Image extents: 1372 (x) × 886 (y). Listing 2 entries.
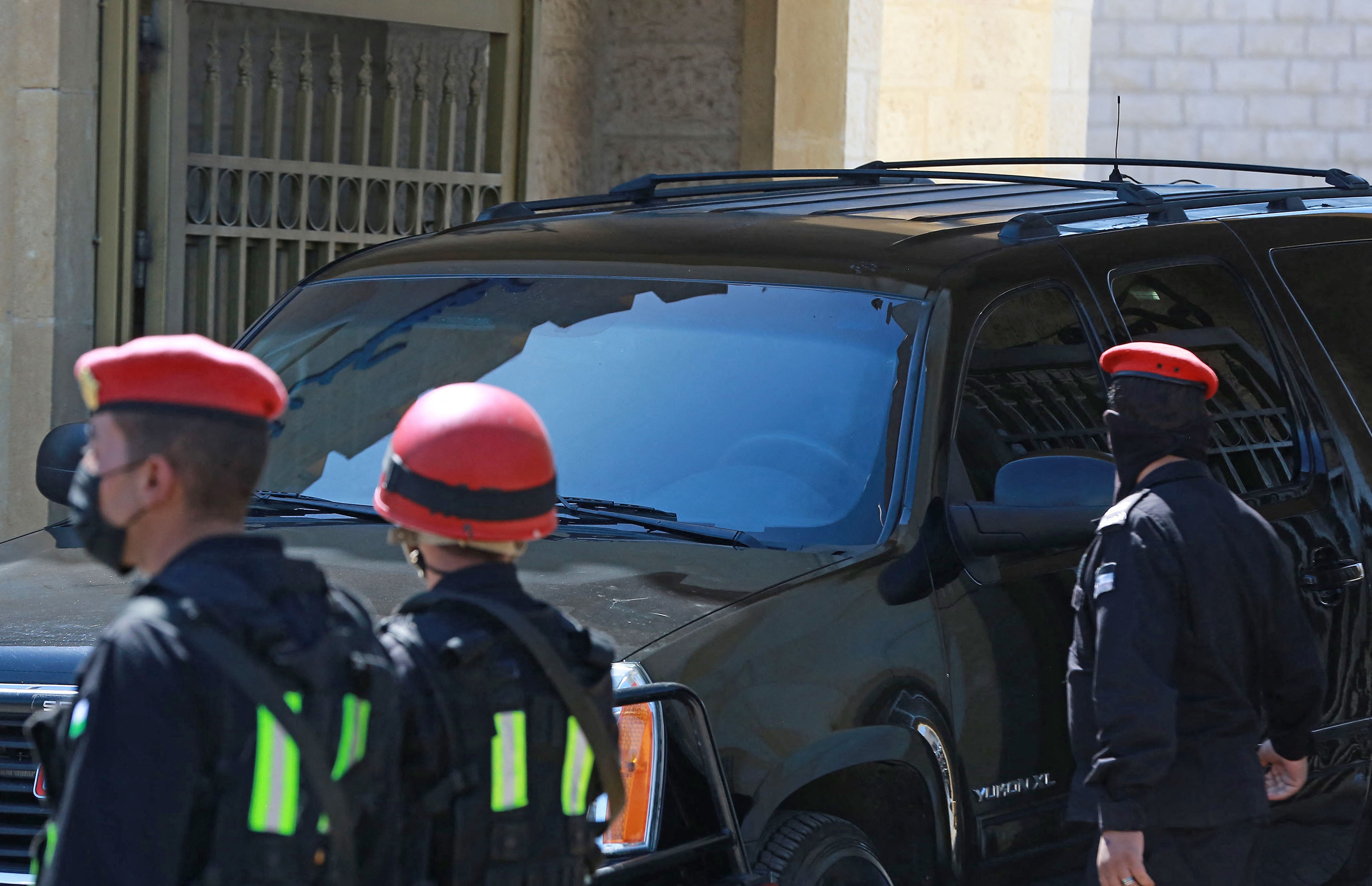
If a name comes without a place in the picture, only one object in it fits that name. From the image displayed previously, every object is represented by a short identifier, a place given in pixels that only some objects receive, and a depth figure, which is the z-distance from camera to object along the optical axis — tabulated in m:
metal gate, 15.41
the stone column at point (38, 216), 14.47
